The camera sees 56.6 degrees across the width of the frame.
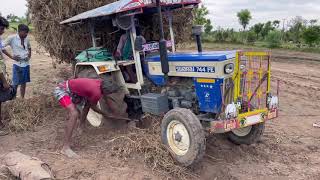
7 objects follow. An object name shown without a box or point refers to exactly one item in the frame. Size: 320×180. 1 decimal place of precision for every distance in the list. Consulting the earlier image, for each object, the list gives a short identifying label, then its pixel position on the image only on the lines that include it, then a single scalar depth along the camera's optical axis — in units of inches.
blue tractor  153.0
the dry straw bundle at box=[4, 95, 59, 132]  203.9
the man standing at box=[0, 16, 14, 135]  196.5
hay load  233.7
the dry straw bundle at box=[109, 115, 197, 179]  153.3
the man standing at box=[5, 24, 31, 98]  238.8
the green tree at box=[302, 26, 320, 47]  587.3
